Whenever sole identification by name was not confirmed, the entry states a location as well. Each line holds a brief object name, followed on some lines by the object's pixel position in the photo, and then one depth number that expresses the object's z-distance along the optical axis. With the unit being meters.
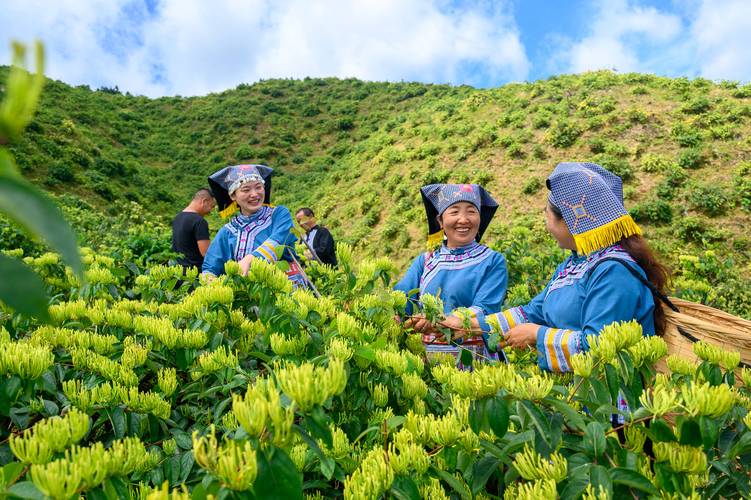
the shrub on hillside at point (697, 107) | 12.33
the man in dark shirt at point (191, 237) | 4.28
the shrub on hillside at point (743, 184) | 9.10
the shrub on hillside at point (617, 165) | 10.87
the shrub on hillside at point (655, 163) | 10.71
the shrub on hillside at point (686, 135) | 11.20
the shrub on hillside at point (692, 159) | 10.54
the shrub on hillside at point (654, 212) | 9.57
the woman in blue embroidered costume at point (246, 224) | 3.14
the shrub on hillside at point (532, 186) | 11.96
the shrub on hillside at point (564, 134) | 12.95
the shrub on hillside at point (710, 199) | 9.26
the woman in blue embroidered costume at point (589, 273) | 1.81
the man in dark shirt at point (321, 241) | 5.35
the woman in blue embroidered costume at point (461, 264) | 2.54
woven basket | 1.52
